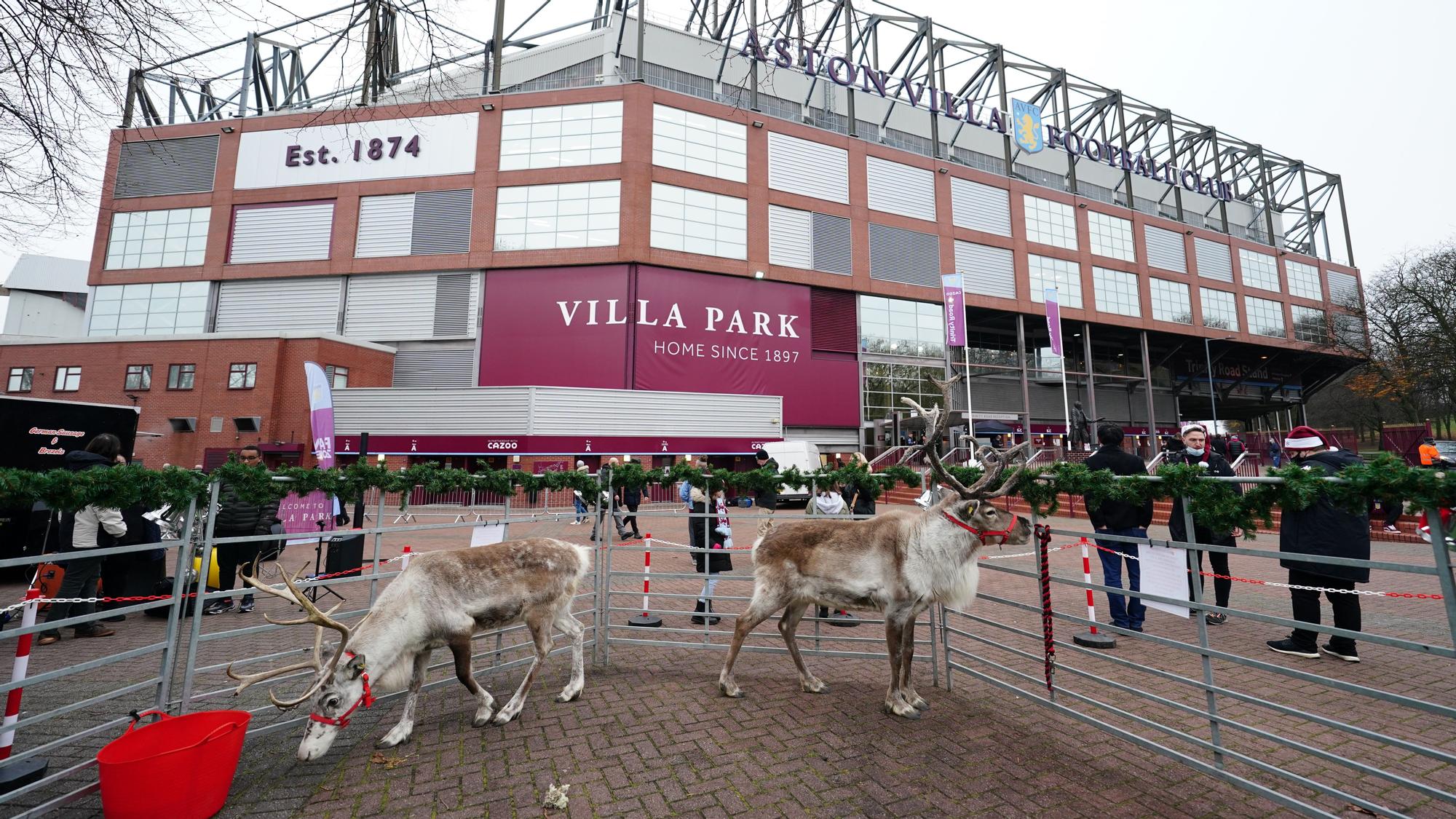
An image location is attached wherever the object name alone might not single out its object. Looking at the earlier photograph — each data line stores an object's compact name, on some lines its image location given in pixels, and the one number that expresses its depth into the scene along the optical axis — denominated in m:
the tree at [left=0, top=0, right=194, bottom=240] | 3.54
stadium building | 27.70
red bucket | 2.98
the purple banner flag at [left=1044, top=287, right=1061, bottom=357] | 32.03
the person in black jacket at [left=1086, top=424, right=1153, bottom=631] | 6.39
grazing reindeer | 3.66
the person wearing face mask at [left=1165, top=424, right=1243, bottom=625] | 6.90
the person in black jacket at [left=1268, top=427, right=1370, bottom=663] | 5.34
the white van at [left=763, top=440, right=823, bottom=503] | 23.95
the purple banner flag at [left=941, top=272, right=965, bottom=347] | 30.42
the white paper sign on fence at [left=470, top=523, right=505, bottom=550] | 5.75
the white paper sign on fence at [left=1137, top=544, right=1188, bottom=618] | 3.64
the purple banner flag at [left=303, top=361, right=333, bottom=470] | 14.99
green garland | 2.90
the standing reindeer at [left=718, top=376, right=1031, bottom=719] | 4.59
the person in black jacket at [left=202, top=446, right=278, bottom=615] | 7.60
